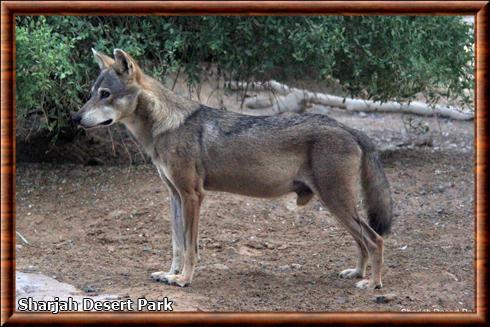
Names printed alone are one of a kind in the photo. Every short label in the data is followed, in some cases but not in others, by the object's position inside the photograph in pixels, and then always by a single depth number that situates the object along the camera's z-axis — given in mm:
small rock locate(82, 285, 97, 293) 11235
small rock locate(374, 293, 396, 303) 11209
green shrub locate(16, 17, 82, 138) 12919
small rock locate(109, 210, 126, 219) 14675
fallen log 20851
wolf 11705
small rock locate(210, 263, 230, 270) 12743
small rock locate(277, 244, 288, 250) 13761
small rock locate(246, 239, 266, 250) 13774
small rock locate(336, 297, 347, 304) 11241
